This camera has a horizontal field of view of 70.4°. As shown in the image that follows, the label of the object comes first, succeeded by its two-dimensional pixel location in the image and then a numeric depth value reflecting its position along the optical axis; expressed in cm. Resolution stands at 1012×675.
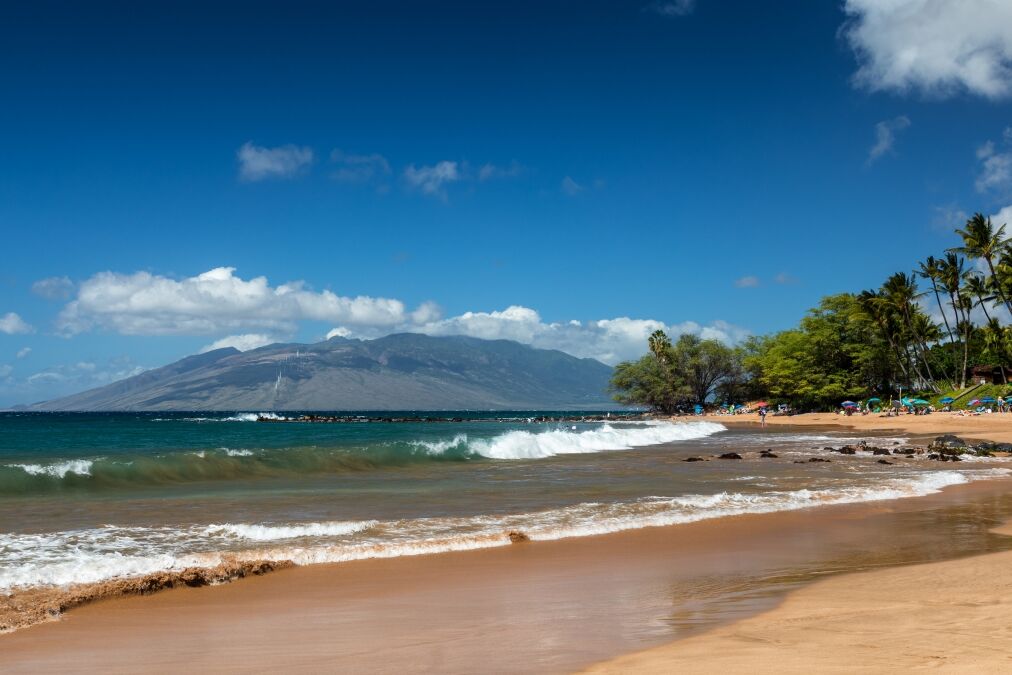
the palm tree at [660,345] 10775
